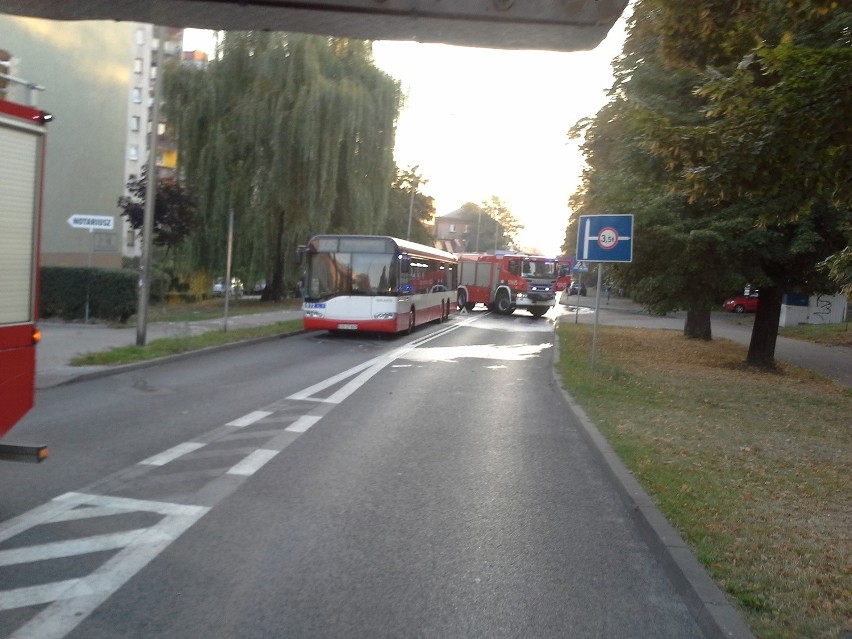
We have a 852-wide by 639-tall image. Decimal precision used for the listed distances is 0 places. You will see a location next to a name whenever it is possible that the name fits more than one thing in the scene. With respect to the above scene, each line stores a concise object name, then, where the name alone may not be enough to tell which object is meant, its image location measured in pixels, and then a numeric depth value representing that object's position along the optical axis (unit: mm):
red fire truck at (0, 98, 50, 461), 5949
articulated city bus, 23688
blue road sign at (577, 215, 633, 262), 16562
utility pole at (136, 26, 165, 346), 17031
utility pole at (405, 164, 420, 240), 56188
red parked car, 58719
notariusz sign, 22391
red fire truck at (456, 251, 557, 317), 44188
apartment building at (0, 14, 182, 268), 28828
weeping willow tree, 30109
